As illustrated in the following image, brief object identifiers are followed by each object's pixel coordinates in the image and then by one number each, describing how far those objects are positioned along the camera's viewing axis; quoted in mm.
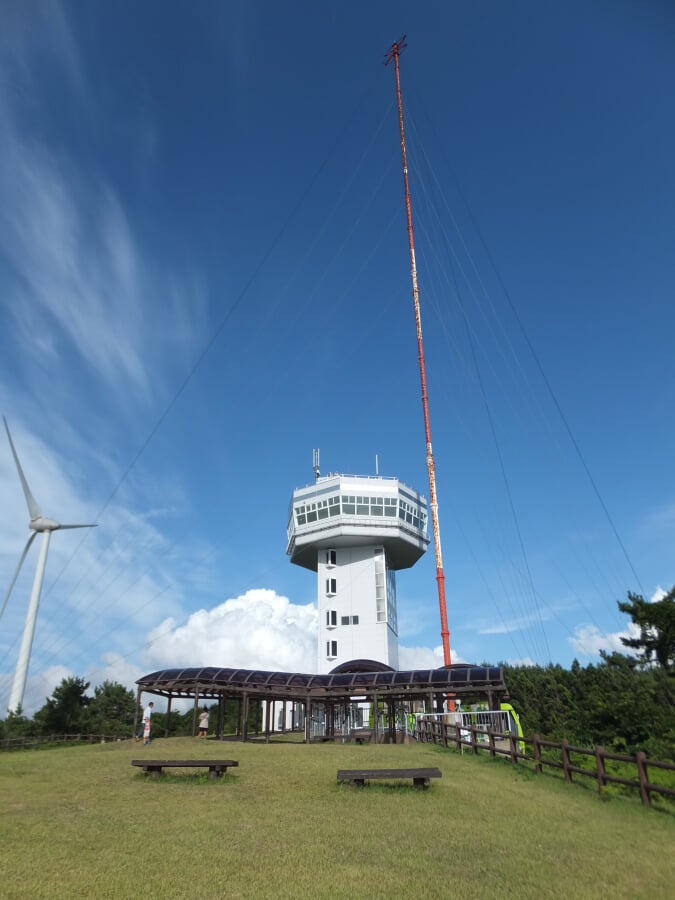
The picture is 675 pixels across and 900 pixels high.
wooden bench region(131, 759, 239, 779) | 14055
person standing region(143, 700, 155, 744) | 24969
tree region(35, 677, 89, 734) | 46844
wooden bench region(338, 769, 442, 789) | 13037
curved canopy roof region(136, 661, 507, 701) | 31953
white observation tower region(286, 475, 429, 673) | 60750
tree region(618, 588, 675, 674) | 34531
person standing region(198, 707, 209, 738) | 30031
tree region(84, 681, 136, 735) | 49938
